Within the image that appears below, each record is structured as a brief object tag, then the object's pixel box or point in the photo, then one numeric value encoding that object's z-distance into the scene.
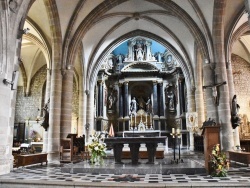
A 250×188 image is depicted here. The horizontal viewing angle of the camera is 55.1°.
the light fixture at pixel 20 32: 7.88
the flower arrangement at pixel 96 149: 7.98
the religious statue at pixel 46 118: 11.54
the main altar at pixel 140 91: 20.75
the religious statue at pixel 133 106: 21.96
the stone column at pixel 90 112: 17.70
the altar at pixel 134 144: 8.36
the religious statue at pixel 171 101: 21.72
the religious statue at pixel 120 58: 23.01
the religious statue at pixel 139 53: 22.50
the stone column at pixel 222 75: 10.41
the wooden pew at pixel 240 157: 8.48
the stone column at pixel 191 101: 17.25
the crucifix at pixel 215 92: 10.84
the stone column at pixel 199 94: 16.09
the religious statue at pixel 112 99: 21.96
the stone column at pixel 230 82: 12.16
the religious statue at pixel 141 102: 22.57
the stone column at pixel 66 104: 11.80
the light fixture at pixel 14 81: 7.48
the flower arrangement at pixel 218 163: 6.37
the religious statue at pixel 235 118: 10.71
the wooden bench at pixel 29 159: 8.48
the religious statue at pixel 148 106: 22.22
